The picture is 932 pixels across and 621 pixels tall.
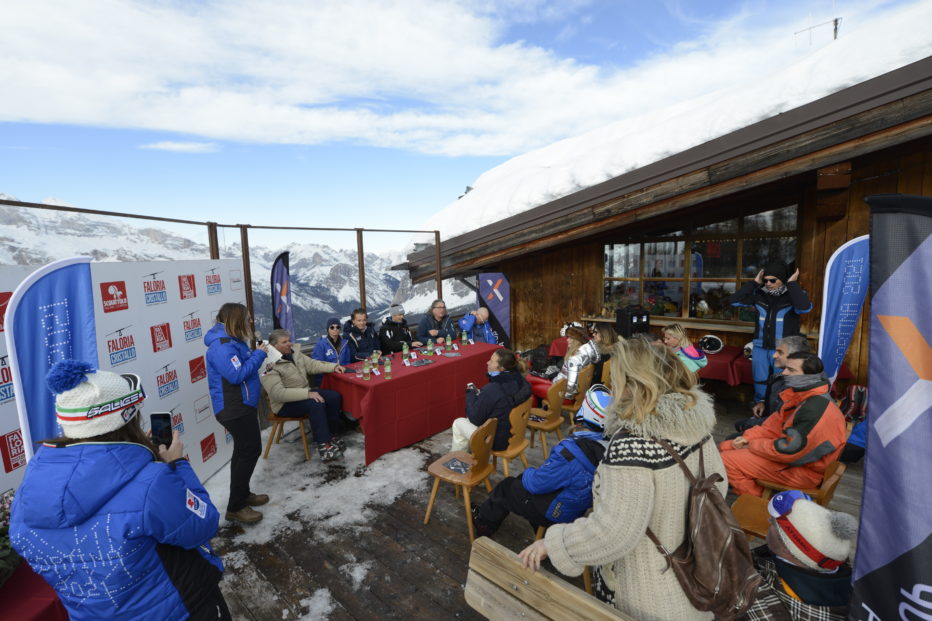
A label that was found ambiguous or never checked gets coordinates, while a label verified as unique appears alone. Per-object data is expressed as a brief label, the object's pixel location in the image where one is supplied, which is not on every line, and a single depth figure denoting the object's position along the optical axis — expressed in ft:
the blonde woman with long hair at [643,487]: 4.62
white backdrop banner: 8.65
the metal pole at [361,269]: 21.90
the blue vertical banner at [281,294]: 17.60
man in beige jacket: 14.62
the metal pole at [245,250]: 16.65
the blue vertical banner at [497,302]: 27.30
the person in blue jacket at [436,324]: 22.39
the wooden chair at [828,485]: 8.65
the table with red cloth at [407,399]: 14.42
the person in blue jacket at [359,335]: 18.78
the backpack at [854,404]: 15.05
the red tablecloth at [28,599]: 5.63
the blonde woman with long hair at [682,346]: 15.53
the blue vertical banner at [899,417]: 3.89
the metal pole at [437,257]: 27.86
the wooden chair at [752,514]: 7.77
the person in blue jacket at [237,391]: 11.09
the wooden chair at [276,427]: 15.11
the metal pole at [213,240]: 15.06
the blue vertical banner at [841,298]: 13.87
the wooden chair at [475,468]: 10.37
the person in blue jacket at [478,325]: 22.71
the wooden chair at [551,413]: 13.88
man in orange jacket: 9.24
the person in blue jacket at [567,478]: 7.93
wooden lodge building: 14.07
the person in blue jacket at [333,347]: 17.29
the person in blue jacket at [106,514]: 4.59
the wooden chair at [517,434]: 11.96
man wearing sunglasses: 16.10
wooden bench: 5.11
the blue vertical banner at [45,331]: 7.20
